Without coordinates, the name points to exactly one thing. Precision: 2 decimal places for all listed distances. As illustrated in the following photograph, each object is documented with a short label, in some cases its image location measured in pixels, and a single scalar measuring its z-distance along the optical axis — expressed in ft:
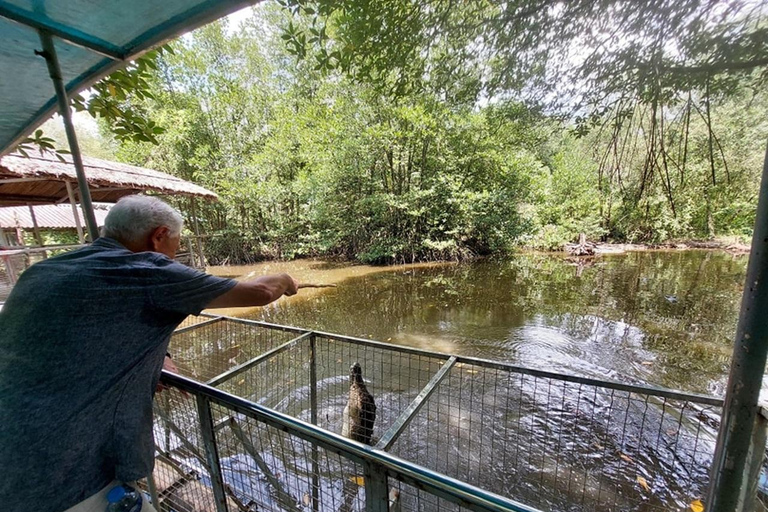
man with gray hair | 2.73
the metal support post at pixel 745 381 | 1.98
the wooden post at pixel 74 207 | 20.01
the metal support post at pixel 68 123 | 3.94
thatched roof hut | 16.56
